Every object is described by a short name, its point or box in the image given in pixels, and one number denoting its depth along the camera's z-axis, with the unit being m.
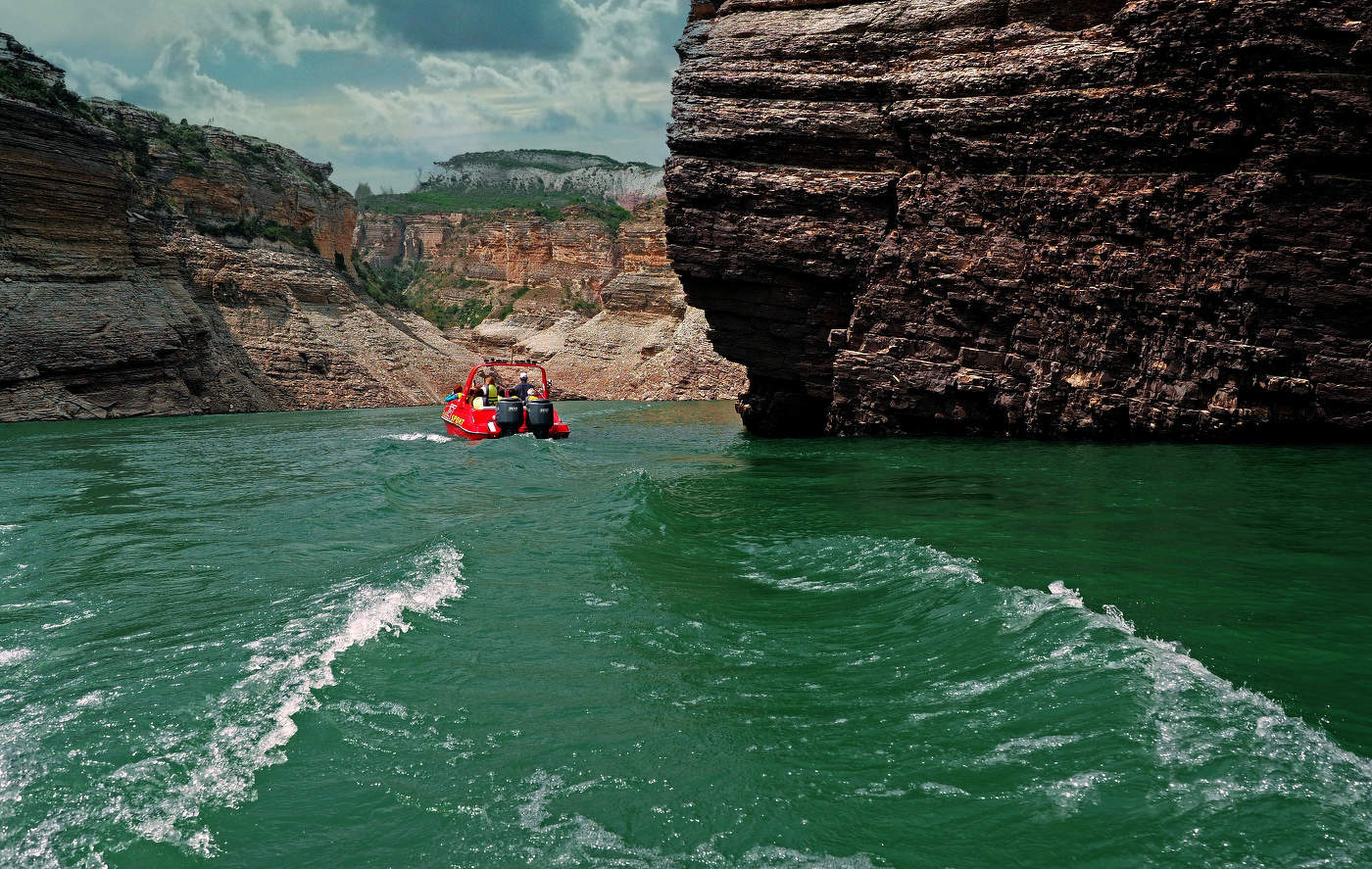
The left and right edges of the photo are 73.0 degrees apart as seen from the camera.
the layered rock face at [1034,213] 16.67
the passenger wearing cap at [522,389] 25.12
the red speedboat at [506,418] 23.47
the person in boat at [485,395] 25.72
